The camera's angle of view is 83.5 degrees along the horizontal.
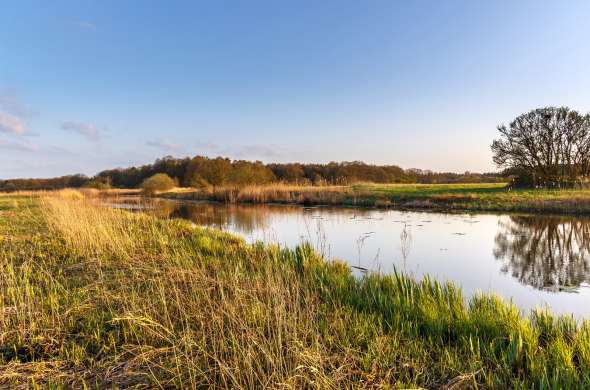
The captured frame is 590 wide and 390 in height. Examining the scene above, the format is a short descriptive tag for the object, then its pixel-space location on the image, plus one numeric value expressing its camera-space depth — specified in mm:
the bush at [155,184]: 43562
